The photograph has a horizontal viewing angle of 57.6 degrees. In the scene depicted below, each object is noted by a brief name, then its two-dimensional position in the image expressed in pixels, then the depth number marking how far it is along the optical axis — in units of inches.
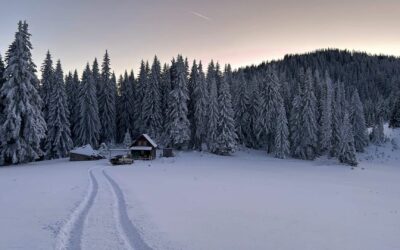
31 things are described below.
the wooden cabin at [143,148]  2544.3
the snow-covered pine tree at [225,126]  2765.7
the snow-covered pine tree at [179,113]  2790.4
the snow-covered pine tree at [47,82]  2566.4
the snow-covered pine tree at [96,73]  3235.7
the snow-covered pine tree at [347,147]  2529.5
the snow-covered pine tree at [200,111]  2903.5
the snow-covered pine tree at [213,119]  2800.2
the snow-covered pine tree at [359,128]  3412.9
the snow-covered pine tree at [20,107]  1811.0
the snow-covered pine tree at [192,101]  3024.1
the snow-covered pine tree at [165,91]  3148.6
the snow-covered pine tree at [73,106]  2927.9
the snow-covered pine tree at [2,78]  1919.3
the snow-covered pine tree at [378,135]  3644.2
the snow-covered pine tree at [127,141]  2845.5
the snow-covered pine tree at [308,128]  2874.0
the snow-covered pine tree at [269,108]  3016.5
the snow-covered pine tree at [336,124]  2948.1
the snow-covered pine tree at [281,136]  2817.4
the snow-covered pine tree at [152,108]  2984.7
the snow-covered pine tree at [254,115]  3186.5
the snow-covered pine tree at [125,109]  3329.2
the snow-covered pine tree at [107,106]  3120.1
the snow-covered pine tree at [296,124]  2923.2
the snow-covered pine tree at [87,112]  2822.3
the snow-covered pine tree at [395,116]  4047.0
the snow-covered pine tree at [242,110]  3218.5
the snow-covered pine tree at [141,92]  3142.2
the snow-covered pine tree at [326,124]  2955.2
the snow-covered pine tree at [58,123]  2481.5
